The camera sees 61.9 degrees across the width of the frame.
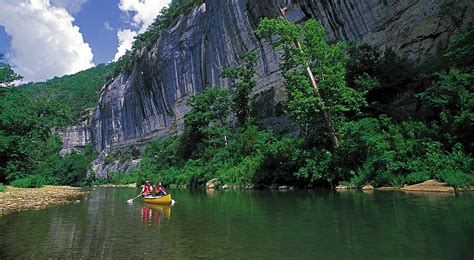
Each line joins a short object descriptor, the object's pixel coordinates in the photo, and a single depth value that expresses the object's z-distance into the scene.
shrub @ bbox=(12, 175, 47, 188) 30.22
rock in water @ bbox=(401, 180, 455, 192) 14.37
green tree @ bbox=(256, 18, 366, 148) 20.14
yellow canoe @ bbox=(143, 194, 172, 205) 15.80
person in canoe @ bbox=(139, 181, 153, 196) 20.50
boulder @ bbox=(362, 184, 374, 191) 17.68
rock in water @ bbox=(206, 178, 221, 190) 29.38
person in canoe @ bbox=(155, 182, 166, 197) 16.97
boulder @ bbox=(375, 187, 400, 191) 16.61
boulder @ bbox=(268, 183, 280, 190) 23.17
